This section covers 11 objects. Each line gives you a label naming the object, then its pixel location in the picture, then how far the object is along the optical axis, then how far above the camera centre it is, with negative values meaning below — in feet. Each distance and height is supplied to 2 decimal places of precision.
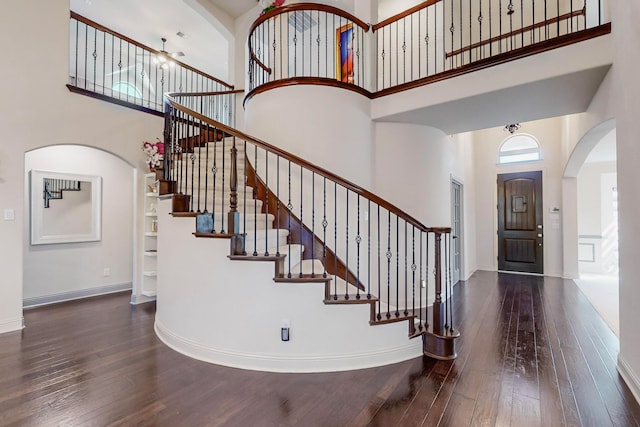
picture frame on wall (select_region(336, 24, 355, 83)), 18.24 +9.90
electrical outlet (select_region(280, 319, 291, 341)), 7.97 -2.95
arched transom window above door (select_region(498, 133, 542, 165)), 21.65 +4.83
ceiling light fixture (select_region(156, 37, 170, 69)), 15.34 +8.41
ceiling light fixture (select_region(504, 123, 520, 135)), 21.51 +6.24
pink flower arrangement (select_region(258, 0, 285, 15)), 13.78 +10.14
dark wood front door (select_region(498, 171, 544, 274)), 21.35 -0.42
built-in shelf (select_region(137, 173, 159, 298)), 14.15 -1.15
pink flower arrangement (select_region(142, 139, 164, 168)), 13.98 +2.93
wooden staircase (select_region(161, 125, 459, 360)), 8.20 -0.82
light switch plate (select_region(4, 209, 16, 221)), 10.78 +0.06
